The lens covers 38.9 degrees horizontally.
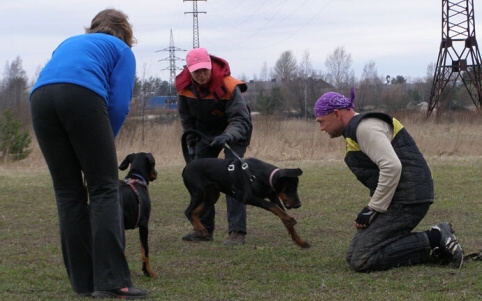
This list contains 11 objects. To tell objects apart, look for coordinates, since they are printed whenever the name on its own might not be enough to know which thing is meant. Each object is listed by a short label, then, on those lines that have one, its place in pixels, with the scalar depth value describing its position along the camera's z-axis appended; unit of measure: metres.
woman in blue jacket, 3.99
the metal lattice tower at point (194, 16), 39.16
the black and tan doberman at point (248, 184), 6.09
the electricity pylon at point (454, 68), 32.88
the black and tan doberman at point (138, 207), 4.89
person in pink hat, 6.27
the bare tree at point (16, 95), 19.77
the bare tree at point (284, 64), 60.62
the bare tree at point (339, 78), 39.61
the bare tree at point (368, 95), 34.84
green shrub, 15.67
